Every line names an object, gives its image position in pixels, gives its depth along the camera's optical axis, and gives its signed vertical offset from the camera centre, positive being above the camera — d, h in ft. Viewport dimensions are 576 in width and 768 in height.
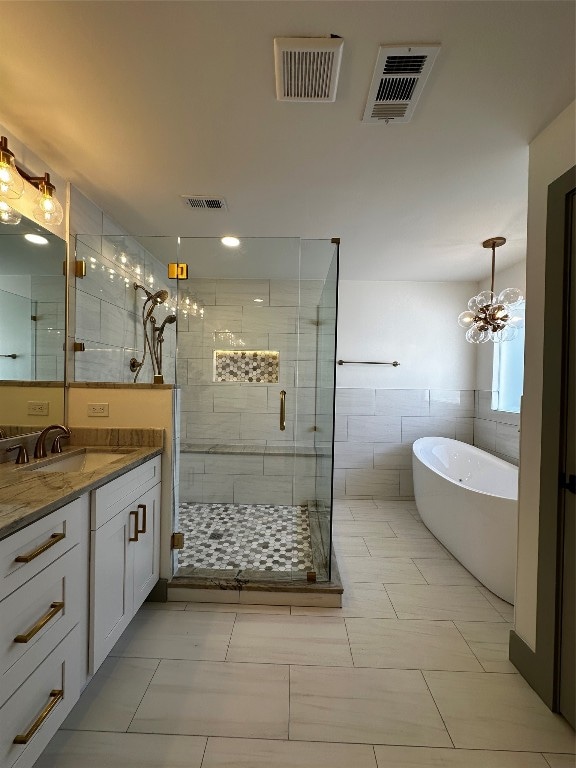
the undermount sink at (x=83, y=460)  6.28 -1.55
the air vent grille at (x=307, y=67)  4.01 +3.80
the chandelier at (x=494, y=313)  9.25 +1.89
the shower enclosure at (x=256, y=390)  9.47 -0.32
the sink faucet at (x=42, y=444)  5.98 -1.16
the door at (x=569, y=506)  4.75 -1.66
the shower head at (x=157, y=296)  10.02 +2.30
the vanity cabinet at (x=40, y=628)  3.22 -2.61
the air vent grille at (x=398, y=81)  4.14 +3.82
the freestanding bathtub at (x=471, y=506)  7.45 -3.14
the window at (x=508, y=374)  11.89 +0.35
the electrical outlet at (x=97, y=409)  7.38 -0.67
